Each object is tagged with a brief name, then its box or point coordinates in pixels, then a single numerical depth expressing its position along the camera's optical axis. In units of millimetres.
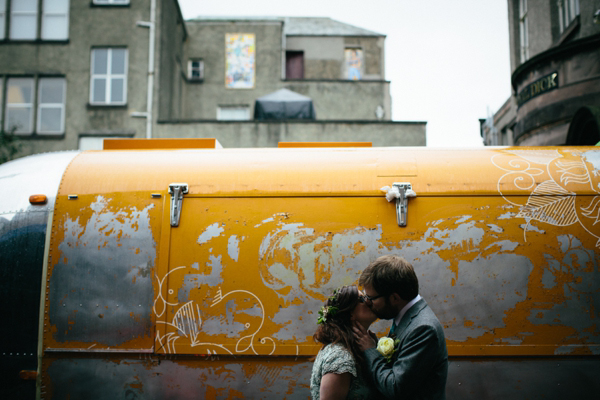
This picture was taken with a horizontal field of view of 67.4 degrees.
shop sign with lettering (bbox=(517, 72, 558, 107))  10547
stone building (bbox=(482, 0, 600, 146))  9531
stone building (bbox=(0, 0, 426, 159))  17438
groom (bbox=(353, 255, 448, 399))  2385
